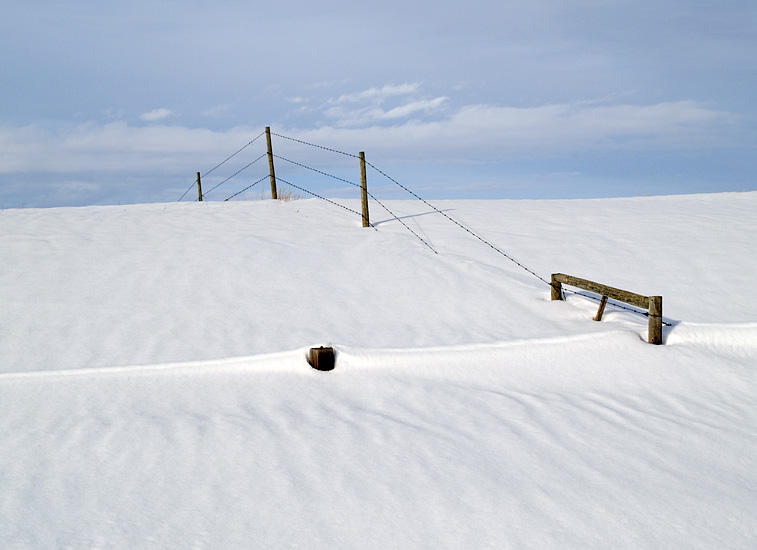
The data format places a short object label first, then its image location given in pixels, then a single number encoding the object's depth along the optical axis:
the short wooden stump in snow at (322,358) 6.07
